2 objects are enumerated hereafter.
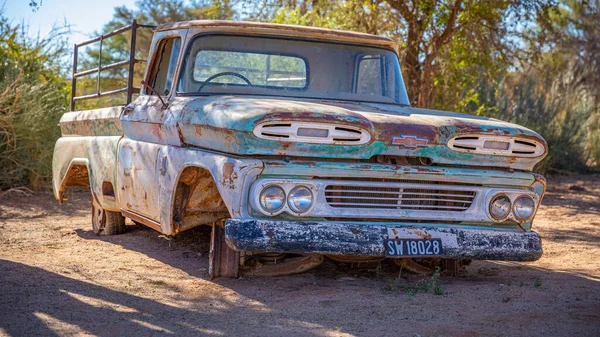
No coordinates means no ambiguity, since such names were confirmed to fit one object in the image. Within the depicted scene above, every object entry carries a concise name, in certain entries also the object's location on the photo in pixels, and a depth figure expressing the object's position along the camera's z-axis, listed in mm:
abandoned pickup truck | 4414
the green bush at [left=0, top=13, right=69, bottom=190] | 9898
